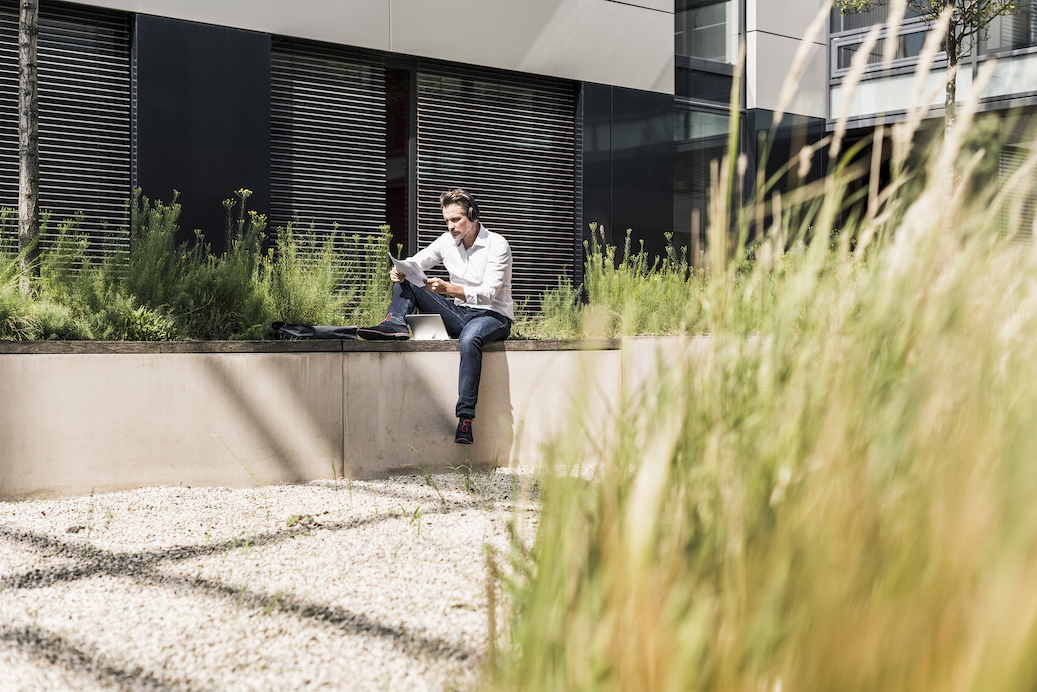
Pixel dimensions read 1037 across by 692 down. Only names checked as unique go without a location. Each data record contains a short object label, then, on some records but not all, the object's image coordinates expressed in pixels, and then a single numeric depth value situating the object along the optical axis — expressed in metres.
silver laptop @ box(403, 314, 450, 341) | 5.25
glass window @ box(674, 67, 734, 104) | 11.10
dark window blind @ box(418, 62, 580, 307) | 9.12
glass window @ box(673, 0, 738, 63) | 11.17
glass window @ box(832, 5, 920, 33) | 12.74
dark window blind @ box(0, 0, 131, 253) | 7.14
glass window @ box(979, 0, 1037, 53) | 11.69
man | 4.93
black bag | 4.91
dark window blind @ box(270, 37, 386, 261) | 8.30
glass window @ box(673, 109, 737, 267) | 10.88
